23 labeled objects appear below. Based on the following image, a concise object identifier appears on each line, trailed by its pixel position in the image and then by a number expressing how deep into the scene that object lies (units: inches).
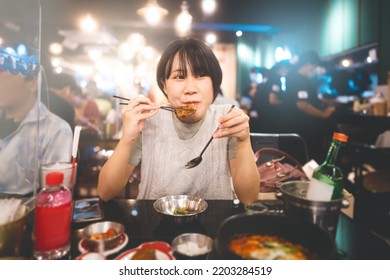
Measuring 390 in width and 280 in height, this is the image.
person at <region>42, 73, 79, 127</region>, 126.9
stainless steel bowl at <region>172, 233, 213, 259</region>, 32.0
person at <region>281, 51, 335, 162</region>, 140.9
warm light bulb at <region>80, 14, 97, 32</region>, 233.3
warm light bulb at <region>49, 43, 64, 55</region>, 347.3
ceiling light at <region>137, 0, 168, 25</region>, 176.4
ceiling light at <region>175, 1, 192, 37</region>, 227.5
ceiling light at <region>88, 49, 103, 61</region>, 369.7
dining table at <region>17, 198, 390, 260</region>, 35.9
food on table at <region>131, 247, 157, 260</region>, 32.6
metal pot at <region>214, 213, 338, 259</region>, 30.2
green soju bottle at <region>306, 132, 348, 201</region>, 35.0
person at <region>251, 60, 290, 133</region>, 150.0
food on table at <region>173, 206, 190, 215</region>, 45.1
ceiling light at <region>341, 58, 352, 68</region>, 227.0
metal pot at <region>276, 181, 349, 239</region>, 33.9
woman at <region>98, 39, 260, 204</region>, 54.7
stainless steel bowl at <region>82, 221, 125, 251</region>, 34.0
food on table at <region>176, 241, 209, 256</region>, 32.4
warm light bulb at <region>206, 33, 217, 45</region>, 373.2
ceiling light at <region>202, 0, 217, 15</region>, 215.8
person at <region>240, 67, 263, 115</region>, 270.2
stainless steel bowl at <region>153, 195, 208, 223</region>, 45.8
